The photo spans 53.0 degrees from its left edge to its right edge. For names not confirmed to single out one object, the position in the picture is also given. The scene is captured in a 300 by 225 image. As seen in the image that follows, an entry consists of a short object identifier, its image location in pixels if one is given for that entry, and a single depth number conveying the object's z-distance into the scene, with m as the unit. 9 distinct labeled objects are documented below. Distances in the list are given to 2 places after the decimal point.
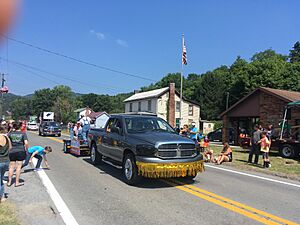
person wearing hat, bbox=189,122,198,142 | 15.88
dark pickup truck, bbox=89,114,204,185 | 7.40
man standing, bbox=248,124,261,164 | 12.93
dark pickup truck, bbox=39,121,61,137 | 34.03
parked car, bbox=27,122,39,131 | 55.97
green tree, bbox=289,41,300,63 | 74.76
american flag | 26.92
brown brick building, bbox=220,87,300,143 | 22.52
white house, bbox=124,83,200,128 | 48.47
